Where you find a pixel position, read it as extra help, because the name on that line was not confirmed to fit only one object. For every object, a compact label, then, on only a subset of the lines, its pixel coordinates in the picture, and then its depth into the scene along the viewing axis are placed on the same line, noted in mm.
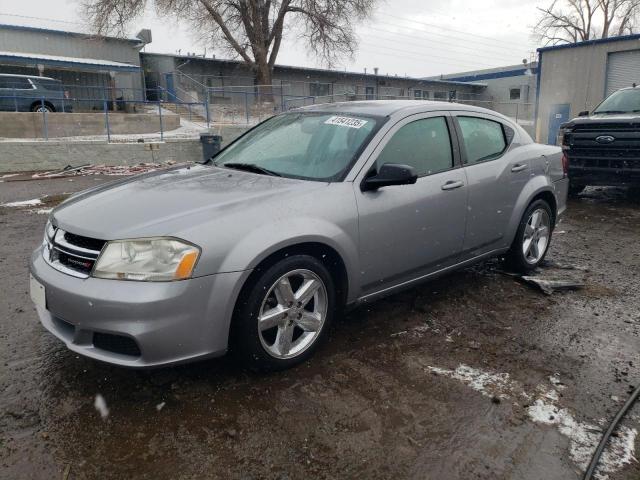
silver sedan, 2418
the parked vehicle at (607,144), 7605
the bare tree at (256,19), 28125
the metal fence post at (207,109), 19647
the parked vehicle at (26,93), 17281
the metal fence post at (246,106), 21339
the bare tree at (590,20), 46562
